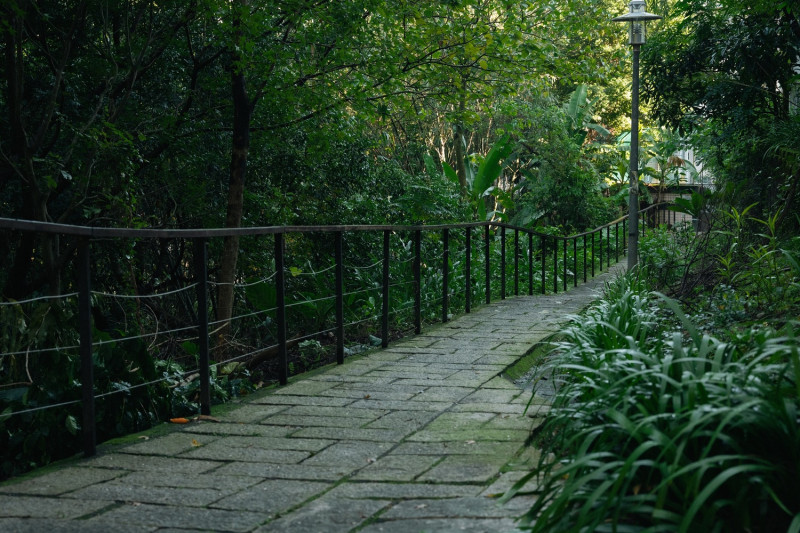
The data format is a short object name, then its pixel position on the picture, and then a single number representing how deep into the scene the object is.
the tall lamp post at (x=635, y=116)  12.07
